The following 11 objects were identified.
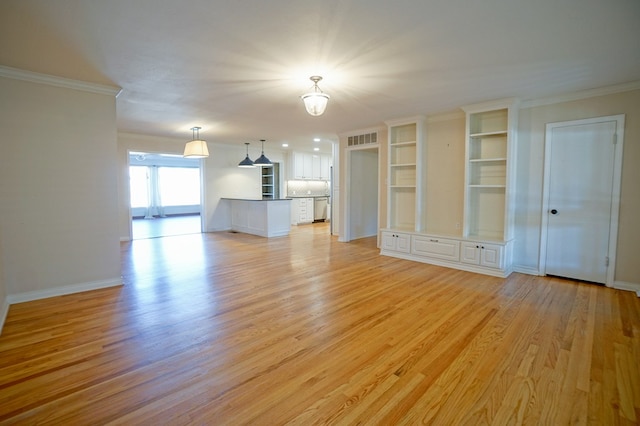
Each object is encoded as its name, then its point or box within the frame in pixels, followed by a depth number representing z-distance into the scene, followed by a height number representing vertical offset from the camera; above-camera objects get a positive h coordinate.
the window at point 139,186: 12.48 +0.23
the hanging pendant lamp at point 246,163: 8.53 +0.78
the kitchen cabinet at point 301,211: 10.26 -0.68
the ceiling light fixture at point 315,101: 3.47 +1.02
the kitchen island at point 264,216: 7.83 -0.68
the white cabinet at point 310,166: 10.29 +0.87
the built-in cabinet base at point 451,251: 4.44 -0.99
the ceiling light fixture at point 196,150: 6.04 +0.83
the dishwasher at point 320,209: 10.95 -0.67
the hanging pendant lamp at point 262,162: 8.46 +0.80
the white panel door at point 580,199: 3.97 -0.14
